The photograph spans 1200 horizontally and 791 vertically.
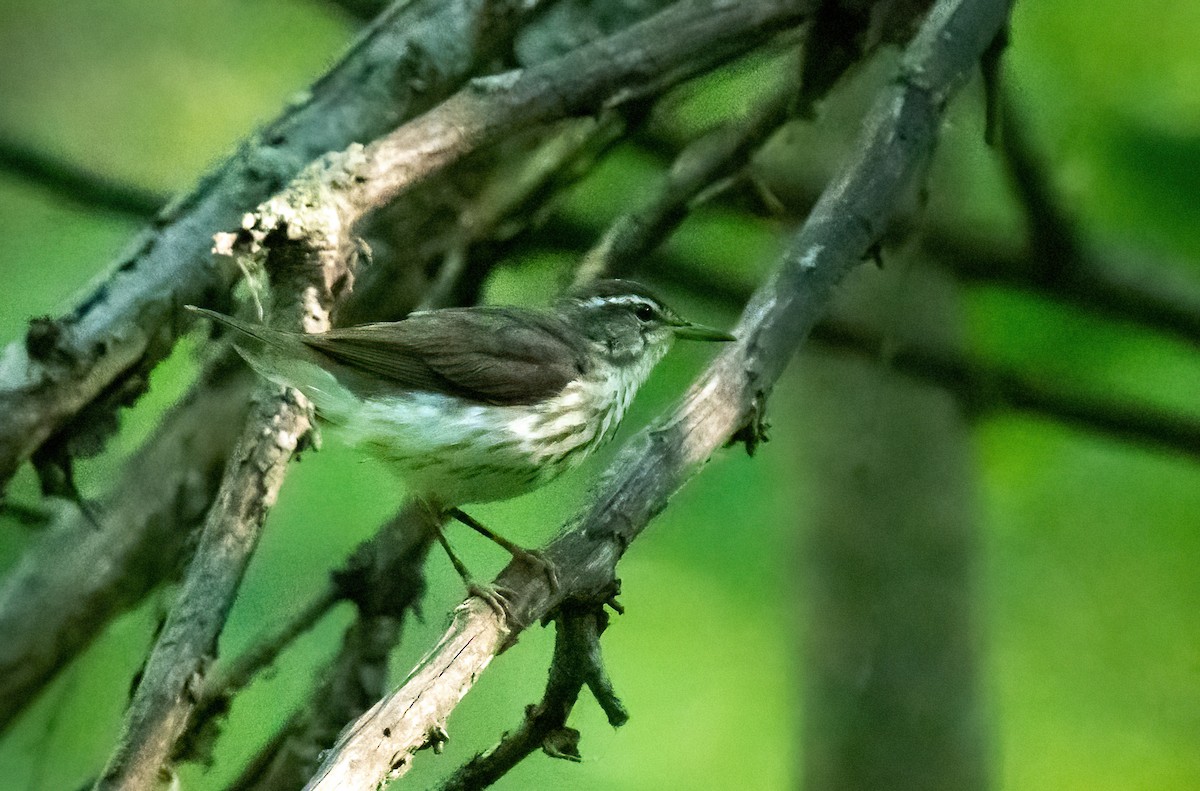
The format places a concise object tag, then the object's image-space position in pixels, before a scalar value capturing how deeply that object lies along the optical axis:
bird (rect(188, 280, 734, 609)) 4.86
